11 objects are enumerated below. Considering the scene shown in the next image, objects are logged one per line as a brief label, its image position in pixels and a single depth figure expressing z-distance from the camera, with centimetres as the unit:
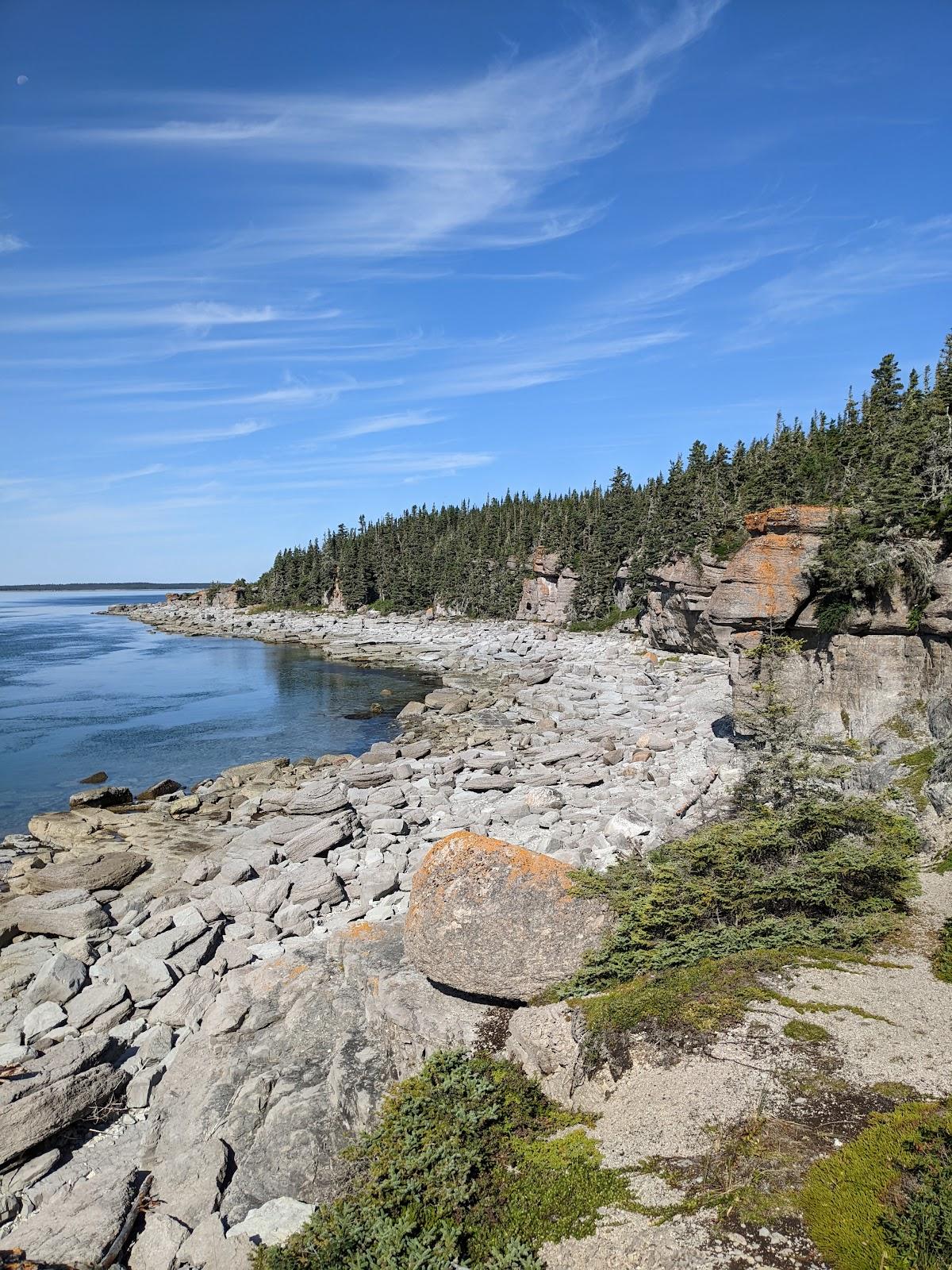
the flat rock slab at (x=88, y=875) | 1834
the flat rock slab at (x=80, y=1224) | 716
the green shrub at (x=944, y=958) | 796
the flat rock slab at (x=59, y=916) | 1570
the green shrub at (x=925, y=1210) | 436
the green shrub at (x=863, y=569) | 1802
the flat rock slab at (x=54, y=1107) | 875
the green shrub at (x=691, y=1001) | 725
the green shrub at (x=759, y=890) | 870
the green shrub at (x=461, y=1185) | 555
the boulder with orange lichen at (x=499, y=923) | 869
